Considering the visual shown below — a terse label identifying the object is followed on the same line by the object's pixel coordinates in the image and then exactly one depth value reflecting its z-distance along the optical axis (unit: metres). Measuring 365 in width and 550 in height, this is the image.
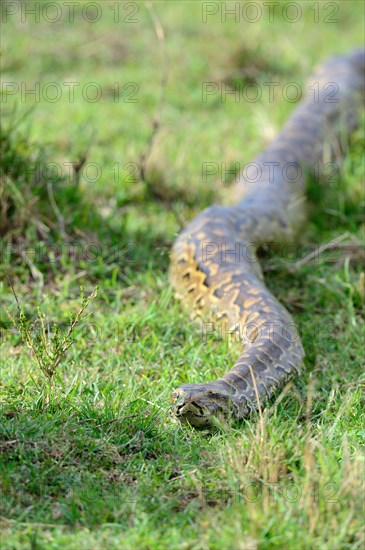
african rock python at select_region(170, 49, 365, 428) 8.36
